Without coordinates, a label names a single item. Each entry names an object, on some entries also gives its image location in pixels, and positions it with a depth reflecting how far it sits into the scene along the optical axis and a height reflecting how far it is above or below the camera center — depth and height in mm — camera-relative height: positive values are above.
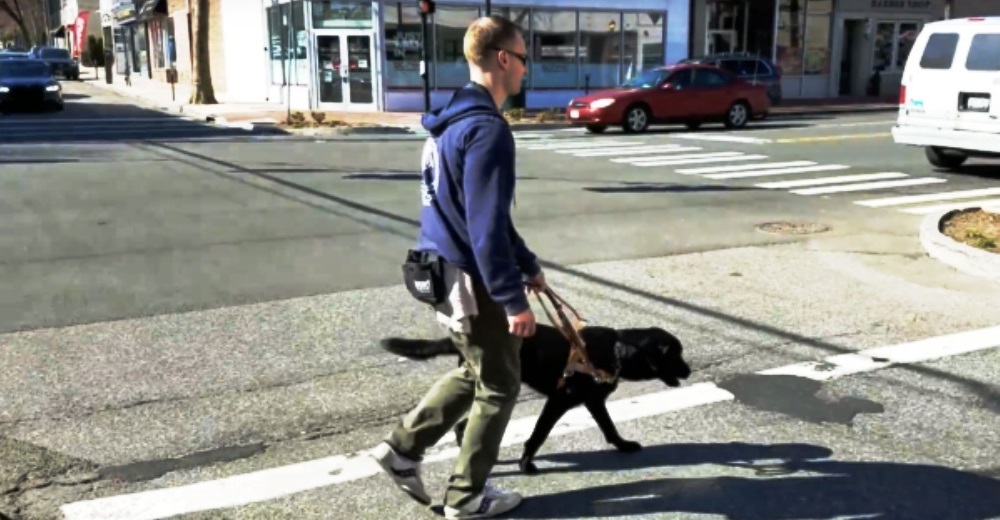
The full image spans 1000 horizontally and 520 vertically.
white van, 12625 -111
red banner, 68875 +4214
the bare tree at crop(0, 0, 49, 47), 79688 +5762
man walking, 3086 -632
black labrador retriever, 3889 -1155
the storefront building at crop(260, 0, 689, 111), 27500 +1114
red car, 20969 -419
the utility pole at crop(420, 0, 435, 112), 21828 +866
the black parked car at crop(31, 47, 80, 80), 52625 +1358
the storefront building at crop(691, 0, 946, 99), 32750 +1594
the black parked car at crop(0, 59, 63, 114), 27391 -32
